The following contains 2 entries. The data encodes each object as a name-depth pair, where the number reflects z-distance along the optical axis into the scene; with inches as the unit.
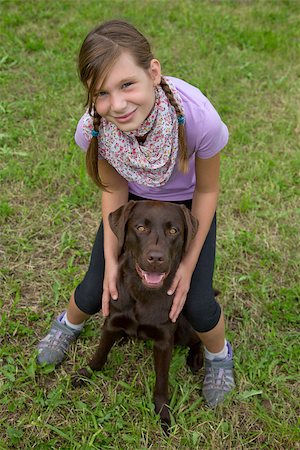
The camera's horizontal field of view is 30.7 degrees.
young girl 85.7
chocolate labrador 88.8
